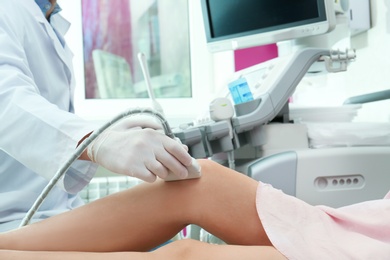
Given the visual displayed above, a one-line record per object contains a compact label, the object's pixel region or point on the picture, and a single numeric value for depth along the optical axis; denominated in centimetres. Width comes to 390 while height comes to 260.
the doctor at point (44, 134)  90
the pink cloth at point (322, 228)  89
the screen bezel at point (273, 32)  167
